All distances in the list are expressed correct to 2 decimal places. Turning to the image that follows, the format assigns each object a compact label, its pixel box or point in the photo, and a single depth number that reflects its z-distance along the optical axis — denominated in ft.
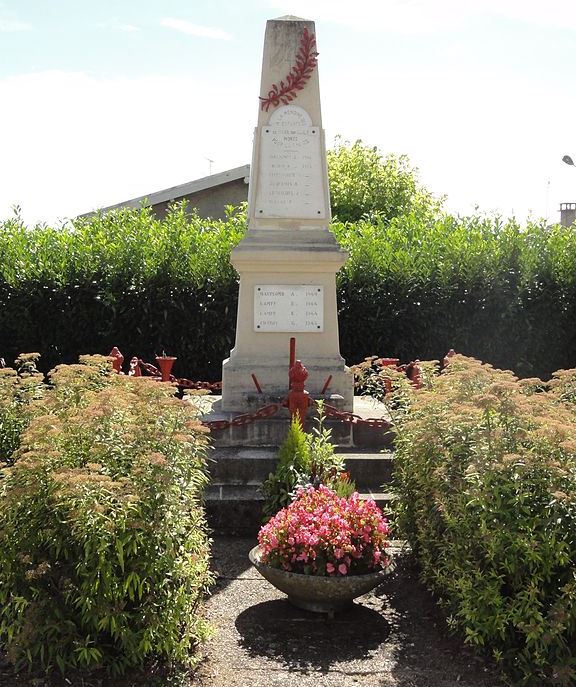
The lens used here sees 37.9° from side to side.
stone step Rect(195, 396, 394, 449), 23.25
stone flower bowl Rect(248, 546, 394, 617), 15.33
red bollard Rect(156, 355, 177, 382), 27.30
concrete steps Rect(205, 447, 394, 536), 20.90
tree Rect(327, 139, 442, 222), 71.51
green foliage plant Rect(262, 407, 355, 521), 19.12
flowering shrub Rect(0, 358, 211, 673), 12.01
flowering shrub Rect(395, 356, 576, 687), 12.48
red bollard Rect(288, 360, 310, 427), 21.30
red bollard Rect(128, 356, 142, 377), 24.34
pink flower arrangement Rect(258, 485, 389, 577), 15.49
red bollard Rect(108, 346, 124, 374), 24.28
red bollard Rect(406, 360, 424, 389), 22.61
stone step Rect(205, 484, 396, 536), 20.89
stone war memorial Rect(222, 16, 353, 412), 26.30
